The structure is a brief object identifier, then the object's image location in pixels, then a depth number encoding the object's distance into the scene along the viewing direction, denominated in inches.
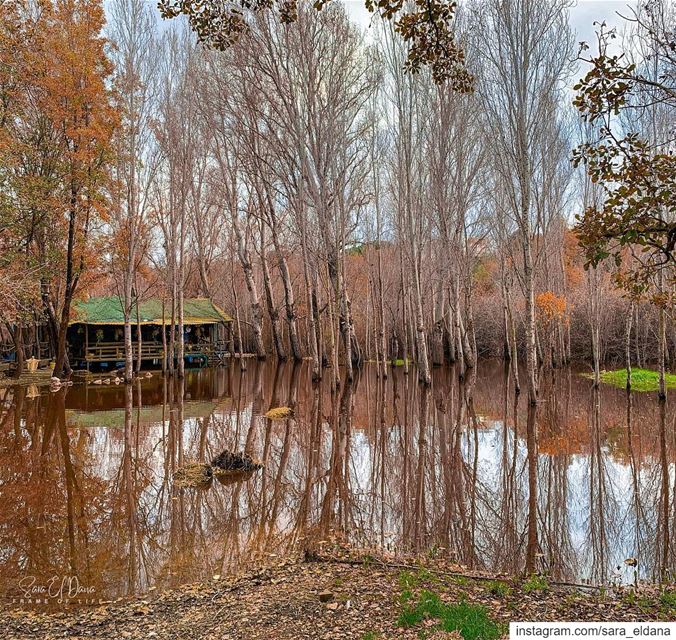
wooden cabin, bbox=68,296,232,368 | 1038.4
